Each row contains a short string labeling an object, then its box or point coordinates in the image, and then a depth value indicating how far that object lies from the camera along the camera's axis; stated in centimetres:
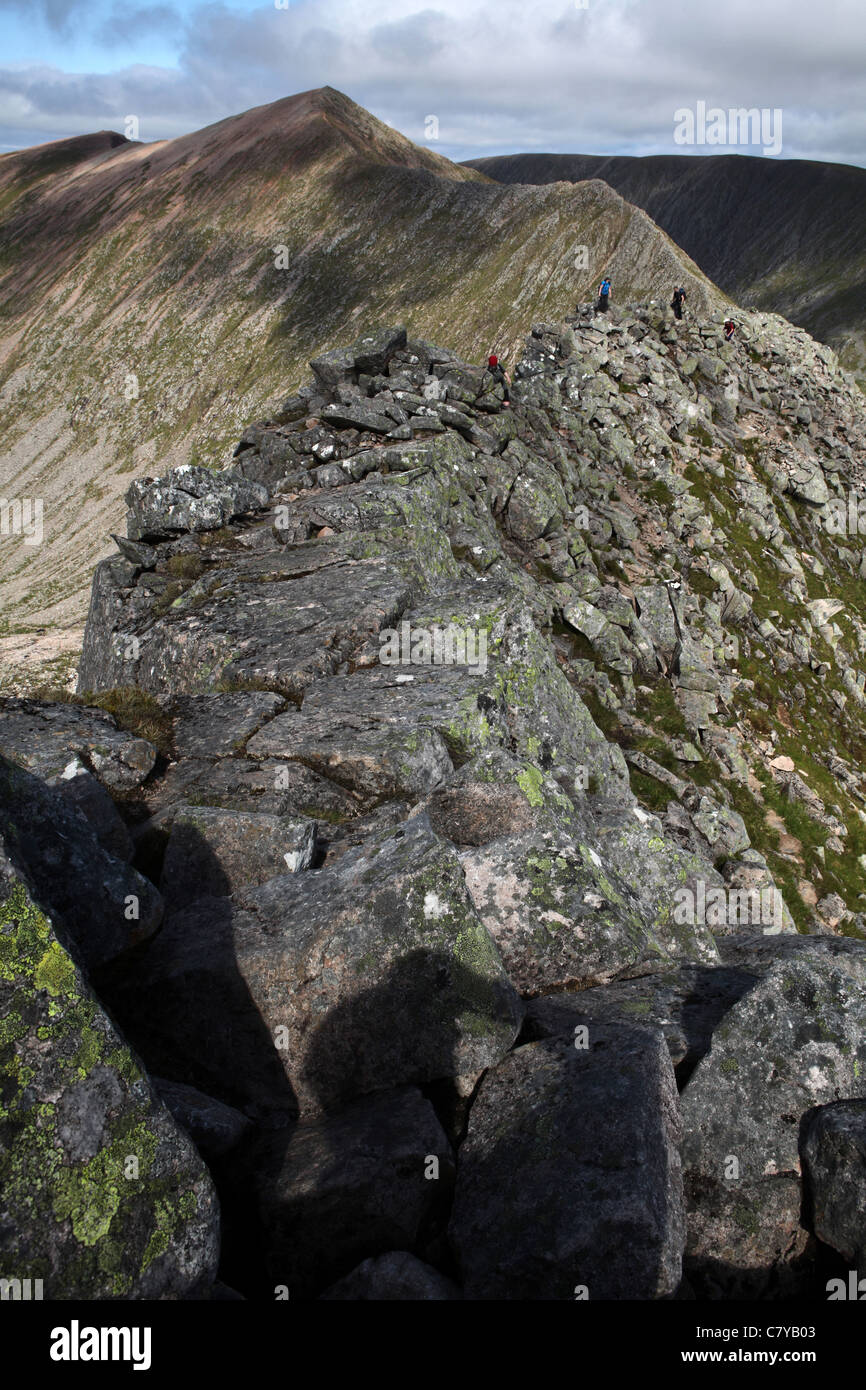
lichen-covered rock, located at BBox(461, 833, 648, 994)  768
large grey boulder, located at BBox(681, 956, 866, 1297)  542
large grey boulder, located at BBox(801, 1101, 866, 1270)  506
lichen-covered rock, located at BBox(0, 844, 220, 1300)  427
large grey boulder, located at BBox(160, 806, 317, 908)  844
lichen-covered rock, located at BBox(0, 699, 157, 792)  940
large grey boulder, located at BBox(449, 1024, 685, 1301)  480
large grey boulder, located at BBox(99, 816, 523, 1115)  642
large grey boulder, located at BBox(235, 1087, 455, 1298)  512
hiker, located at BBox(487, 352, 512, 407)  3133
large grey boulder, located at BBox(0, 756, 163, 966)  655
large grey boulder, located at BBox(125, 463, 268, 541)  1881
